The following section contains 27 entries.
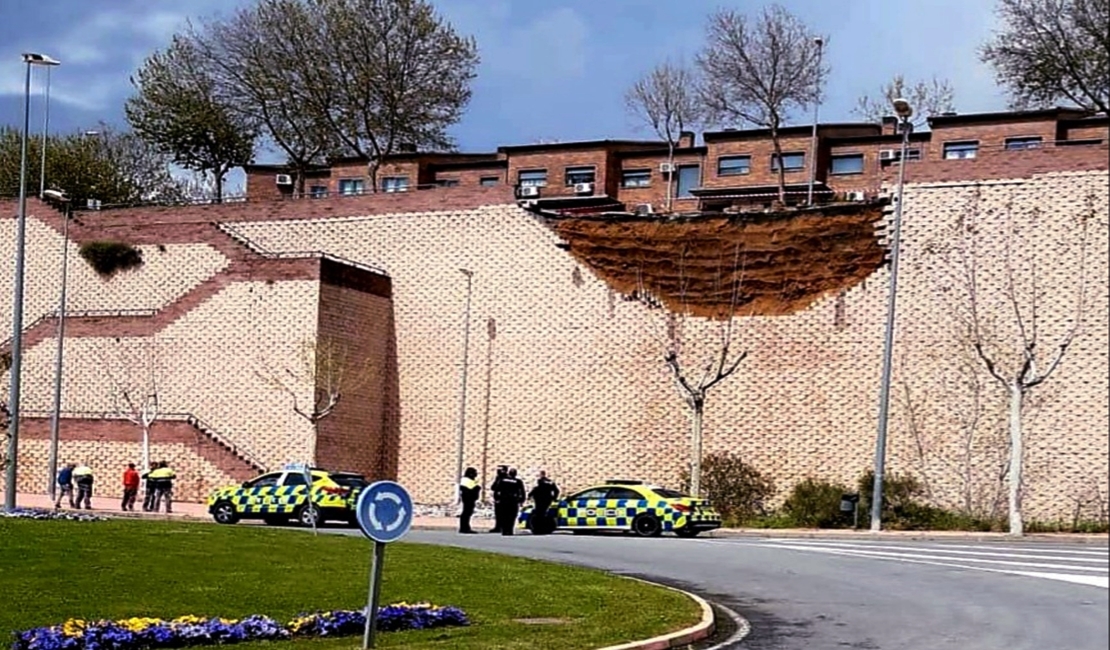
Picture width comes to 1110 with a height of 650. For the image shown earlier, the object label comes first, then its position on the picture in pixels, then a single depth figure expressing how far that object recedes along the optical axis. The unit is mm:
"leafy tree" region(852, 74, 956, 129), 55441
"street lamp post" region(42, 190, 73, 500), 43844
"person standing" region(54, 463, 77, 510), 40438
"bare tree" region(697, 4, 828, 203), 50031
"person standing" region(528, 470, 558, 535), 32719
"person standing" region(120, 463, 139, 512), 39094
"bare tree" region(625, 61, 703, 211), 58438
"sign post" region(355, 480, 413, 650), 12125
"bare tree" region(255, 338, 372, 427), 43531
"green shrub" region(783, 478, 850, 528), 36688
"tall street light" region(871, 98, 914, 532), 33375
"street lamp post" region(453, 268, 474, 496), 44031
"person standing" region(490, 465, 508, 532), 30562
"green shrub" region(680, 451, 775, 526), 39625
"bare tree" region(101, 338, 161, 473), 46719
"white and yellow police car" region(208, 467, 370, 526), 33938
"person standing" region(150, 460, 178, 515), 37781
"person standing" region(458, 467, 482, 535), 30297
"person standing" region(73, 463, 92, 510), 39469
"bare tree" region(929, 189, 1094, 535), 35438
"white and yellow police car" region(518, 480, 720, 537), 31719
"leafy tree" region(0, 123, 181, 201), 65500
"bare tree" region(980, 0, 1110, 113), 33656
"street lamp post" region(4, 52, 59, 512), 32531
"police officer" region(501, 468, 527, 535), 30547
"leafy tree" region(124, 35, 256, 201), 63469
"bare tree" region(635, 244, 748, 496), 40688
